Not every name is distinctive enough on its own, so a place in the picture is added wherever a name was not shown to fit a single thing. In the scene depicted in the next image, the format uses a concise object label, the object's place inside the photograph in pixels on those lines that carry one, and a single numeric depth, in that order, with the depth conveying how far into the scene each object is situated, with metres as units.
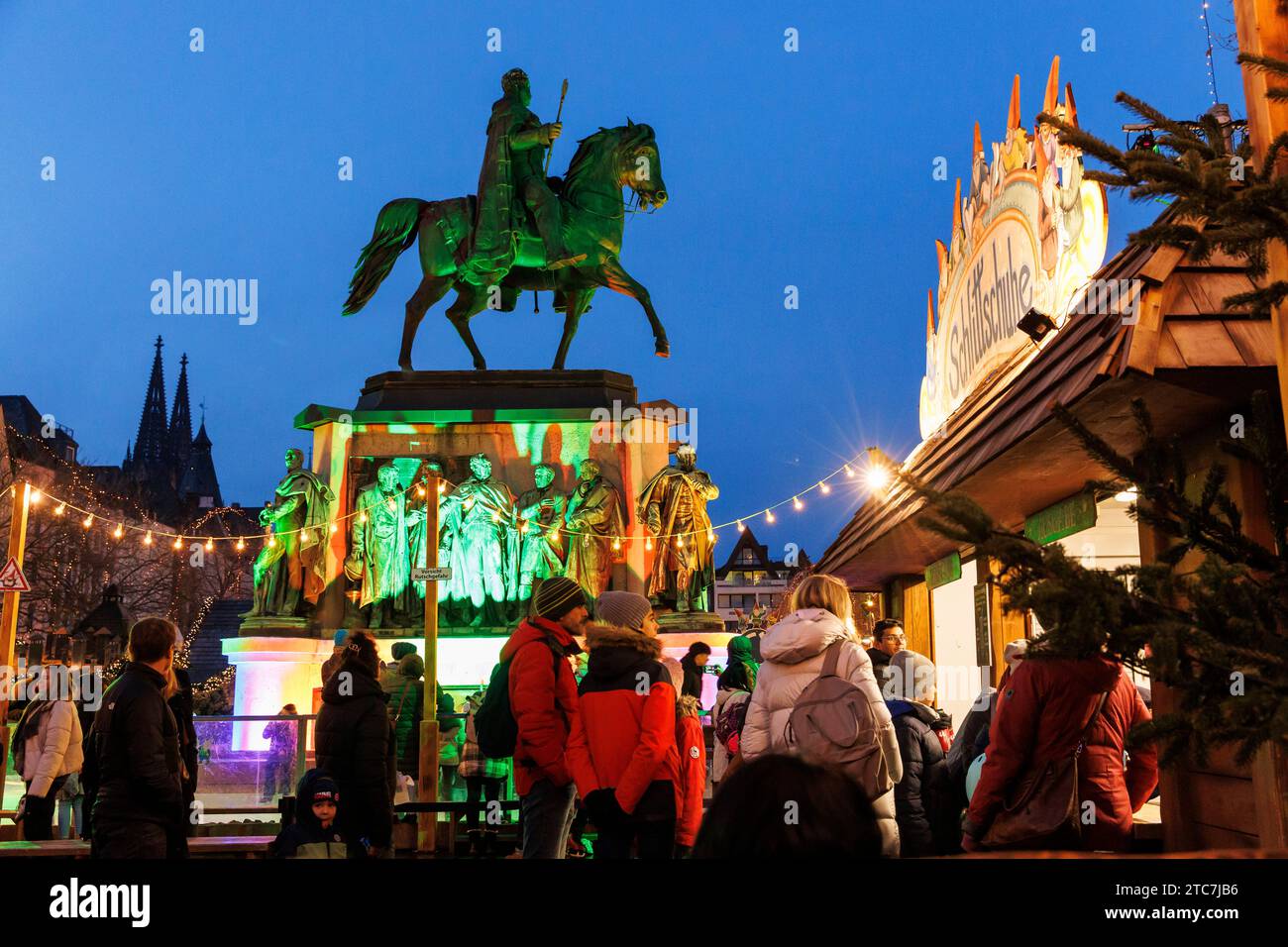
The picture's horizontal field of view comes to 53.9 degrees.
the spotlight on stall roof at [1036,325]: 10.33
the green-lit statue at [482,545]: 18.08
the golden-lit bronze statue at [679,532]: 18.27
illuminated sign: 10.97
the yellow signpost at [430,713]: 10.03
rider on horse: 19.17
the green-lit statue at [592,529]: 17.97
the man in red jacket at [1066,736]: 5.10
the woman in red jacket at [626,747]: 5.66
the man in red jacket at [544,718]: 6.01
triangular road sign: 12.12
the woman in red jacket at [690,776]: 6.02
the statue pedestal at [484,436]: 18.47
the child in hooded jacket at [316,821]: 6.64
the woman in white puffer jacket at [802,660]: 5.39
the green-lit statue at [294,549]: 18.09
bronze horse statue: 19.36
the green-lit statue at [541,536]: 18.06
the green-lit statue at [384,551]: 18.17
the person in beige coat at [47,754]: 9.56
